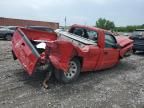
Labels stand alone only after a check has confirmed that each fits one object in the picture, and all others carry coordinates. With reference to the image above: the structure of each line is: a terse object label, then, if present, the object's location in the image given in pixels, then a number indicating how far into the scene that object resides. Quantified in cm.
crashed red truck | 299
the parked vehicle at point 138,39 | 649
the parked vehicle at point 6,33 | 1056
